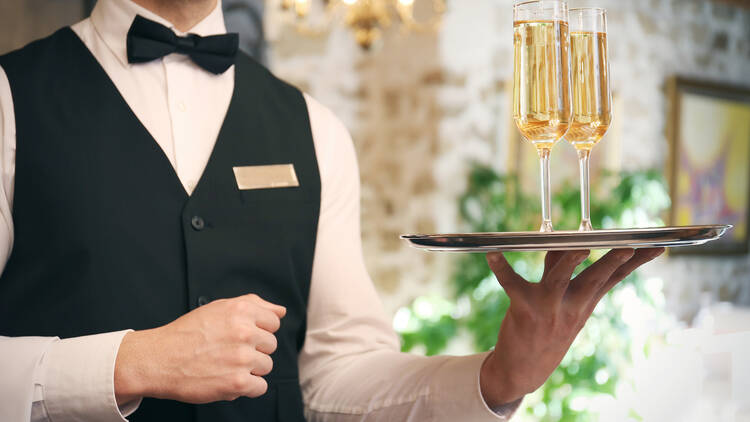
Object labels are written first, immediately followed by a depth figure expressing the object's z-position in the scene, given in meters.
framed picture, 5.69
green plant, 3.82
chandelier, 3.60
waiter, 1.10
